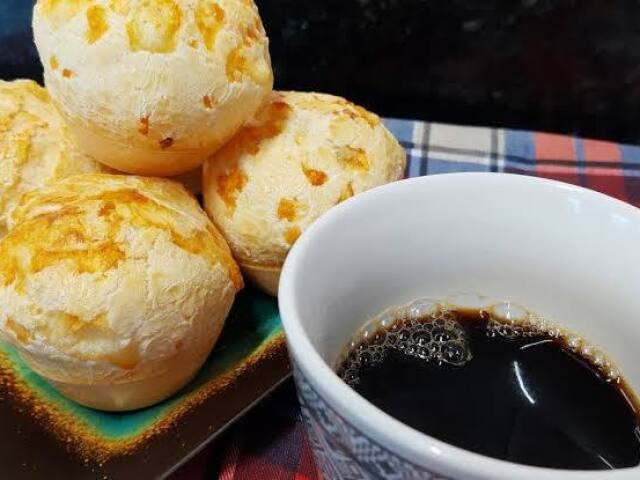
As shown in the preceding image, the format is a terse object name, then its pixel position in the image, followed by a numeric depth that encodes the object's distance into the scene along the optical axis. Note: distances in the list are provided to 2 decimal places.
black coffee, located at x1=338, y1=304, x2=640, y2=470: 0.10
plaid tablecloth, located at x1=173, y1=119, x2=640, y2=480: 0.23
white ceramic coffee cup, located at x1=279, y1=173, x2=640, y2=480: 0.11
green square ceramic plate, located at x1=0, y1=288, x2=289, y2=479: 0.12
